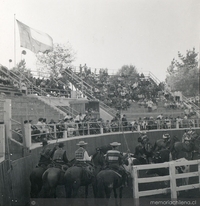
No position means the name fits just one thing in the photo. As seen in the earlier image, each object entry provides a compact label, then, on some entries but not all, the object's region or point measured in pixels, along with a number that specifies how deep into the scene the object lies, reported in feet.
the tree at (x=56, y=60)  70.95
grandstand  53.31
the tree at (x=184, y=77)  62.72
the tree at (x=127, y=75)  70.63
